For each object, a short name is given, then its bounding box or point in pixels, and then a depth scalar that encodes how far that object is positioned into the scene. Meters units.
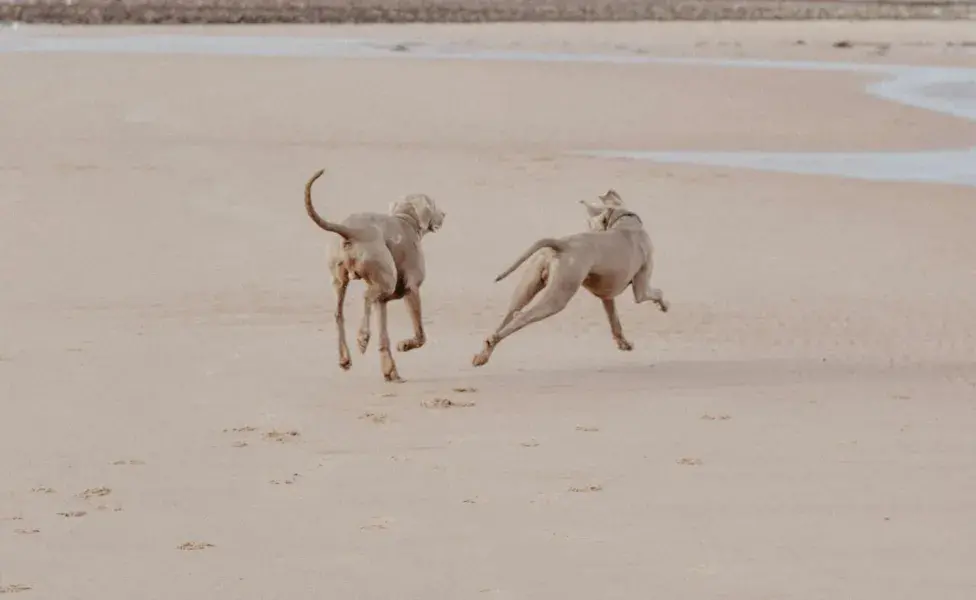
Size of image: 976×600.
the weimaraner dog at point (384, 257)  17.02
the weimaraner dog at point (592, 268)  17.61
